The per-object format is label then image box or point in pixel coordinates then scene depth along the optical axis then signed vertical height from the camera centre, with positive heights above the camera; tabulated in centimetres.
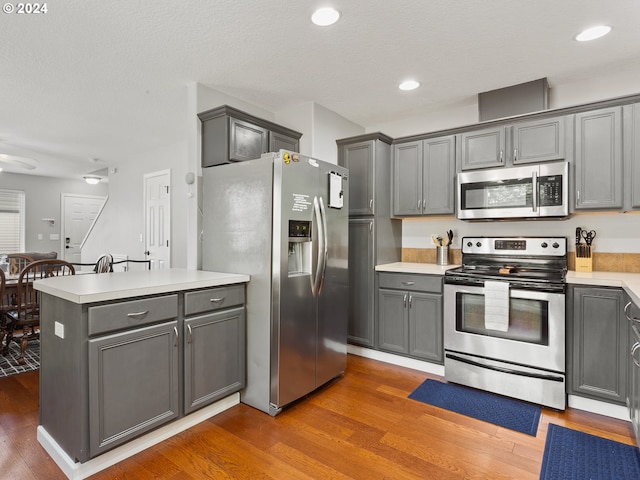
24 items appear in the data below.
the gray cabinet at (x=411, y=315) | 313 -72
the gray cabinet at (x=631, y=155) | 256 +62
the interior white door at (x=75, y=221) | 799 +43
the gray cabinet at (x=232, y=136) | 293 +92
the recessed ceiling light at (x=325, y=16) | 212 +140
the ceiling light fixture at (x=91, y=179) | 682 +120
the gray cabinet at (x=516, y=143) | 284 +84
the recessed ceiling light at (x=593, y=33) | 228 +139
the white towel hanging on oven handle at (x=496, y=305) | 269 -52
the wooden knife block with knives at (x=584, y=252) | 287 -11
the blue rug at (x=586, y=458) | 182 -124
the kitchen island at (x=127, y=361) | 175 -70
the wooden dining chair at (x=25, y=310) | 338 -72
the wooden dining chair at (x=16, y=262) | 465 -33
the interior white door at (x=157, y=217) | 538 +35
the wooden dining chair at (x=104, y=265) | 438 -33
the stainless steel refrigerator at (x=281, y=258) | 243 -14
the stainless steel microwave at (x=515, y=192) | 282 +40
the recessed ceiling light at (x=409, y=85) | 311 +141
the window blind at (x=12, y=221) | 709 +39
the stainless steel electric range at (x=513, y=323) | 254 -67
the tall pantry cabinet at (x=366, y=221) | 354 +19
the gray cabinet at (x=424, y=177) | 339 +63
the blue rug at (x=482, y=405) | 236 -125
